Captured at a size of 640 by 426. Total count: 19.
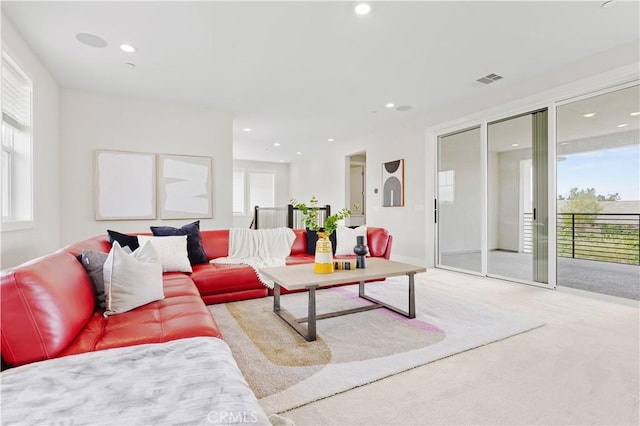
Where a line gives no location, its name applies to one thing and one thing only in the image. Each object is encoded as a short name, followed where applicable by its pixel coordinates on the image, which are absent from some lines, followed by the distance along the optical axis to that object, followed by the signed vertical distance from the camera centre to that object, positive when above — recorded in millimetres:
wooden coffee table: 2344 -534
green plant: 2754 -72
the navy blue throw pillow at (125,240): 3076 -275
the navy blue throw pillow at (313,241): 4234 -399
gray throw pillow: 1931 -370
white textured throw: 3639 -430
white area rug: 1761 -946
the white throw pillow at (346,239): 4094 -358
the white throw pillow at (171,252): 3047 -400
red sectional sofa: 1203 -516
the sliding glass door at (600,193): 3268 +211
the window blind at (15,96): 2803 +1125
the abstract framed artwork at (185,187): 4879 +405
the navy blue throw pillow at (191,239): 3418 -300
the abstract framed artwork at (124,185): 4496 +400
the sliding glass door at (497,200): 3980 +181
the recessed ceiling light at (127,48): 3162 +1688
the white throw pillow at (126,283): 1893 -449
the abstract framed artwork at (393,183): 5891 +557
